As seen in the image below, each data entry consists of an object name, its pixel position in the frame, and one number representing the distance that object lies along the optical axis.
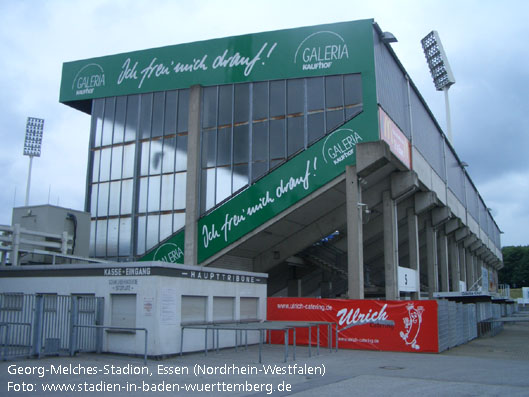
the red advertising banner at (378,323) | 19.62
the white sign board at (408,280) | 29.92
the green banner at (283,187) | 26.89
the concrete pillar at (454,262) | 49.30
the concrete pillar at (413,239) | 34.38
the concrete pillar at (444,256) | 44.41
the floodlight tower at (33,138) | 51.95
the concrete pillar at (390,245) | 29.06
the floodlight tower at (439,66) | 64.19
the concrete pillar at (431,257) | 39.78
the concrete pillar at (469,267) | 60.38
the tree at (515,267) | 132.88
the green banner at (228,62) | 28.27
